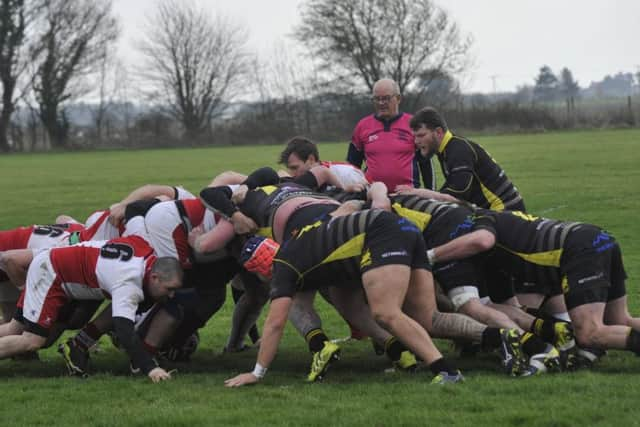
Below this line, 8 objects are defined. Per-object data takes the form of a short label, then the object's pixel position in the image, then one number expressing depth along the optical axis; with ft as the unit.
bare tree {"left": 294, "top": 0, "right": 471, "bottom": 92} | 369.71
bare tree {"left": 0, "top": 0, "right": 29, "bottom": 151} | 386.93
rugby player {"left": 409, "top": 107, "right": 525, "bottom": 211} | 50.03
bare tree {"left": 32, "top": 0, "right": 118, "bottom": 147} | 389.80
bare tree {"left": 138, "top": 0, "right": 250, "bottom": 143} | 411.13
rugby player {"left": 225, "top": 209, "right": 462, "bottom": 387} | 37.76
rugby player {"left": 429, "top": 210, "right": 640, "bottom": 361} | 39.32
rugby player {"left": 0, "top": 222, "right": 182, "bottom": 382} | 42.86
